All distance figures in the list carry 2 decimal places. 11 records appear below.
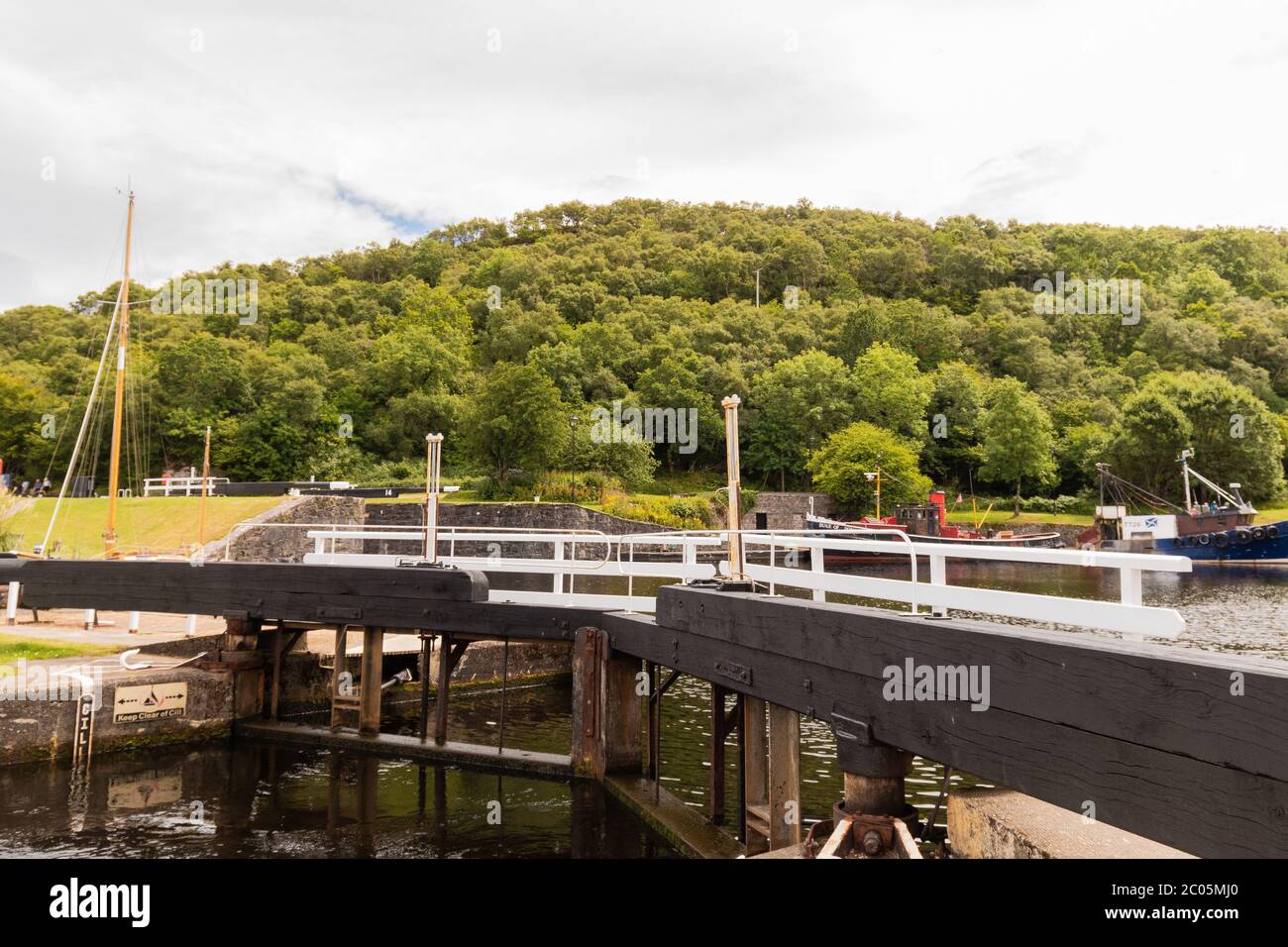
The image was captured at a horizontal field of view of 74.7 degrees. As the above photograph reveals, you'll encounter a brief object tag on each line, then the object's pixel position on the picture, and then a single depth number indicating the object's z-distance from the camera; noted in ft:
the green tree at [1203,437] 231.50
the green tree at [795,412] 277.03
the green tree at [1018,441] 249.96
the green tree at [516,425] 211.41
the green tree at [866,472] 239.30
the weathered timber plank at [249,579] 50.78
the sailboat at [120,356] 90.58
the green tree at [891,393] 278.87
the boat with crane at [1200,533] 170.71
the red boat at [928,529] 190.60
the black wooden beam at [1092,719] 13.04
